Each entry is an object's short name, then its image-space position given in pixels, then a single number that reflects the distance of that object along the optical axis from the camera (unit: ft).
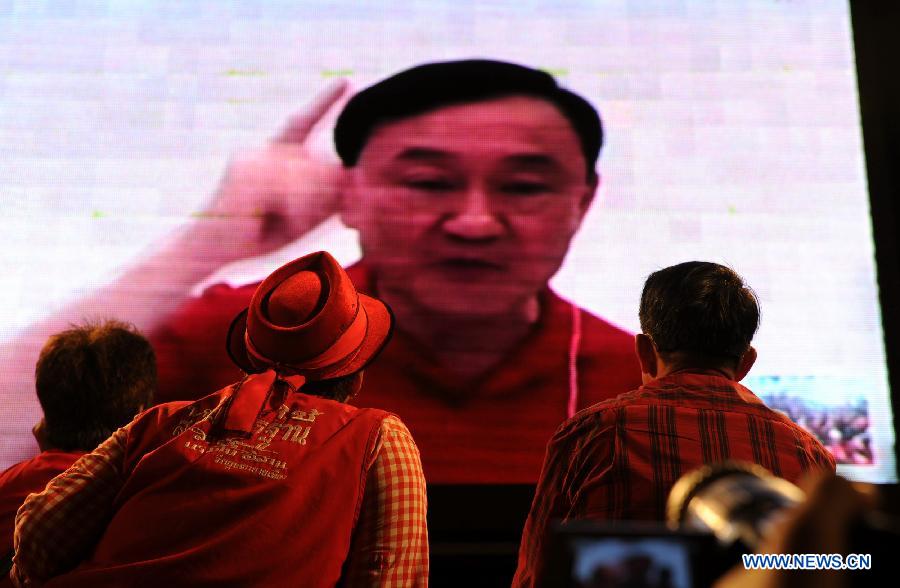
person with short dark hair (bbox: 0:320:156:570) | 4.46
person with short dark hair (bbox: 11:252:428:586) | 3.08
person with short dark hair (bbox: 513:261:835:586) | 3.55
